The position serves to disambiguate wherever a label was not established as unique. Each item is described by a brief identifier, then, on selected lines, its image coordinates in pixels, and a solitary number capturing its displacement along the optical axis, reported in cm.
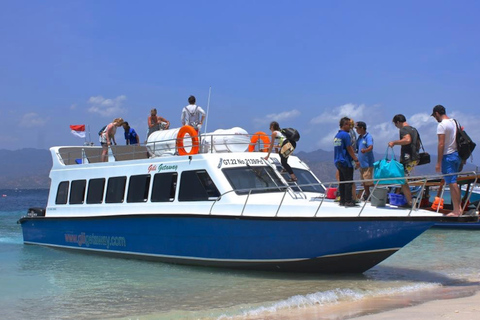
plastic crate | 931
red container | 1054
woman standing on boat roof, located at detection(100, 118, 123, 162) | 1437
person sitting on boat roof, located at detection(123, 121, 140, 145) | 1484
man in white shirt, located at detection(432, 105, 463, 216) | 878
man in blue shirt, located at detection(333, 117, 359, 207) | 977
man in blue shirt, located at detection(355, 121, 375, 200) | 1113
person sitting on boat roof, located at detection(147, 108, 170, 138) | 1466
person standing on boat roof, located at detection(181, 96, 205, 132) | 1316
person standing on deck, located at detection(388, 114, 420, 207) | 923
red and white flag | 1650
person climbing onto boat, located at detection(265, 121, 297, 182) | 1099
